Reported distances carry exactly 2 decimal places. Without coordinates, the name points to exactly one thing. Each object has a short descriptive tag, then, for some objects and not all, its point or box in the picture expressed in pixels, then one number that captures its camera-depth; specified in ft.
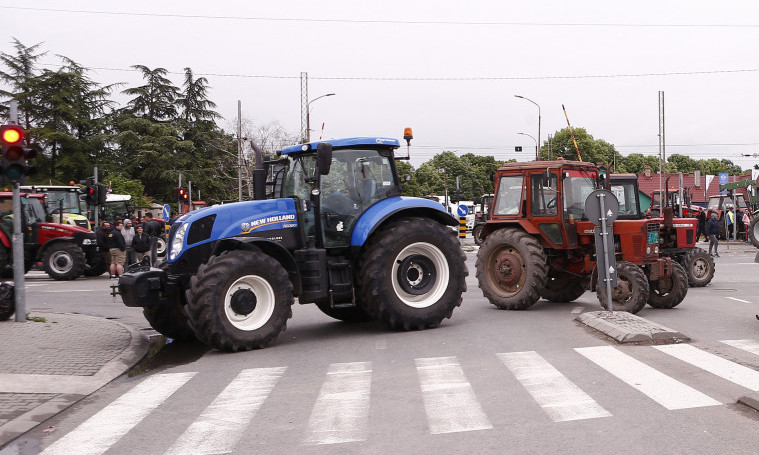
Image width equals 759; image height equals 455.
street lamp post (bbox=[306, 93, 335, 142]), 143.35
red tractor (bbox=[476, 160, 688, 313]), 41.91
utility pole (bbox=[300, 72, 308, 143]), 148.51
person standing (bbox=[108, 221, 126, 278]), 68.74
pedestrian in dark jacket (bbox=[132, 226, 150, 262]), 70.95
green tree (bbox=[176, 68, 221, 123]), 229.45
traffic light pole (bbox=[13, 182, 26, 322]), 38.73
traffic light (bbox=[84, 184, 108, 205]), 68.56
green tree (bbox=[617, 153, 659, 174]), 381.19
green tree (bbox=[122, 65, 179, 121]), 222.07
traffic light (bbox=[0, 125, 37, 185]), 36.96
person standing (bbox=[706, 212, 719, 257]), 89.35
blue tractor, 31.07
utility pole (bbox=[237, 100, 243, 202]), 155.02
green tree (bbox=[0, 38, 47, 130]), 187.21
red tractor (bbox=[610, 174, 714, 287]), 49.04
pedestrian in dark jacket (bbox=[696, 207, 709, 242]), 117.50
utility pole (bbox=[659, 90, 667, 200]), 128.81
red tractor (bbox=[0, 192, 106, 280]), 71.56
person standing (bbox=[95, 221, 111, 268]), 70.23
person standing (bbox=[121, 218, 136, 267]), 71.00
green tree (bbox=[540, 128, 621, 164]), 289.78
